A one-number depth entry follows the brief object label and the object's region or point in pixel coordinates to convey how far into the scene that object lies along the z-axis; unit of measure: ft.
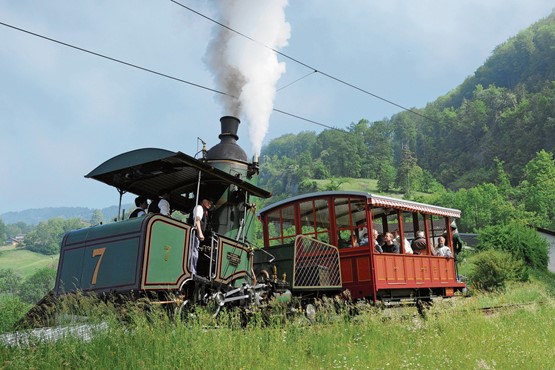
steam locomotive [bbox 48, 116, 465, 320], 20.92
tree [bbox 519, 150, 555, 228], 235.36
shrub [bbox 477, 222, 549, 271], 94.89
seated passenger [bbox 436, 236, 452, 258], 43.52
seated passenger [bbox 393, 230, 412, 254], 38.24
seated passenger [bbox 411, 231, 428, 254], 40.60
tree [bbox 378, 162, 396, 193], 398.83
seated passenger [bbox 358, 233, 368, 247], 35.89
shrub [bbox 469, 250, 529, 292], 69.62
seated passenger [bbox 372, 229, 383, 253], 35.76
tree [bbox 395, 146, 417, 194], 391.04
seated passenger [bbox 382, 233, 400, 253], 37.76
